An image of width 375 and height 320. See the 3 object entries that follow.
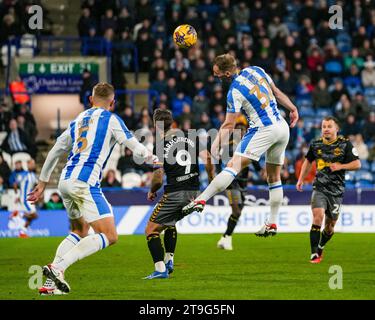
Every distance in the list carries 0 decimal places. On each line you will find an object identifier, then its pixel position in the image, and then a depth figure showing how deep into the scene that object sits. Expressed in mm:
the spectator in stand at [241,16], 27531
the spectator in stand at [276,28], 26891
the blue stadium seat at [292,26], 27906
